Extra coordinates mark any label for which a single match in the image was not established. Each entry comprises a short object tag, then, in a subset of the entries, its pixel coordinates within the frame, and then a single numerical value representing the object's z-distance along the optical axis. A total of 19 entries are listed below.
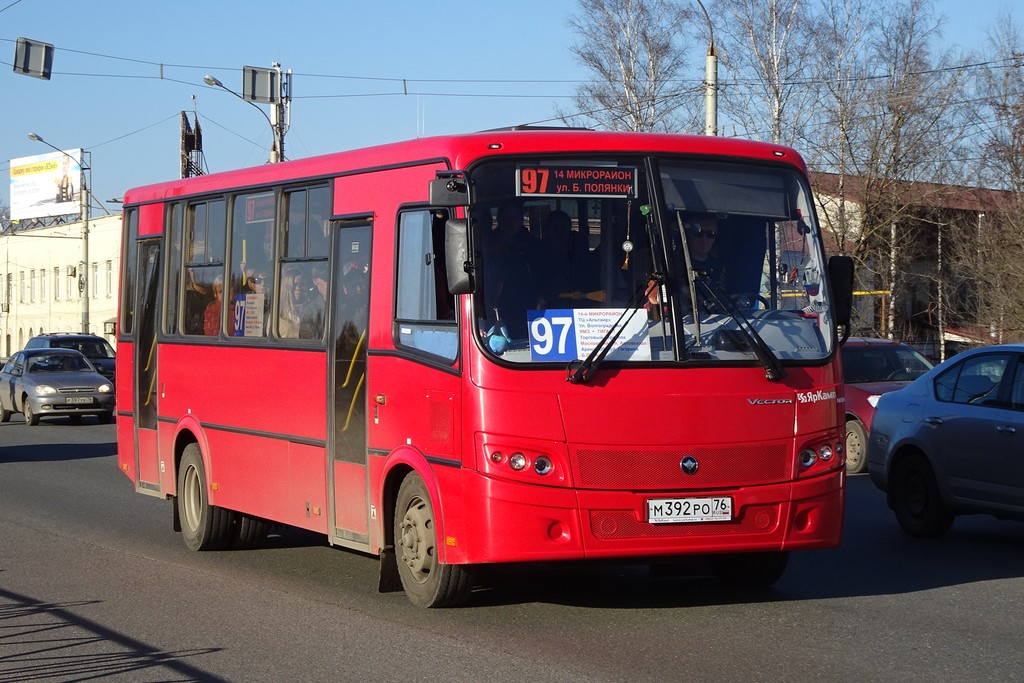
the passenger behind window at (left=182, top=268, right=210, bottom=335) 12.44
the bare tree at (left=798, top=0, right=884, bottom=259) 46.81
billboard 84.06
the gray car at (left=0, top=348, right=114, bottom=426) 31.05
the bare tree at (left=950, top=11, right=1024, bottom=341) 38.38
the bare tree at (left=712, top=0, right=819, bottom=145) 46.84
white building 75.88
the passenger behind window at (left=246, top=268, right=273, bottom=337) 11.16
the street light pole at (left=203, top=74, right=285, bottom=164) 35.44
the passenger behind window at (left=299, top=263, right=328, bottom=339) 10.29
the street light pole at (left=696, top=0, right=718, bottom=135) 25.31
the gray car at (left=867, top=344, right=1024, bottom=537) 11.49
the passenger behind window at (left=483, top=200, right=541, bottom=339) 8.41
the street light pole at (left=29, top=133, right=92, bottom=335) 57.06
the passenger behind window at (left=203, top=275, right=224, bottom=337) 12.05
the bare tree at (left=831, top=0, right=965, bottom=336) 46.31
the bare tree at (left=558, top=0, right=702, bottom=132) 48.28
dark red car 18.81
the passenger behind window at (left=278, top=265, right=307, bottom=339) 10.66
